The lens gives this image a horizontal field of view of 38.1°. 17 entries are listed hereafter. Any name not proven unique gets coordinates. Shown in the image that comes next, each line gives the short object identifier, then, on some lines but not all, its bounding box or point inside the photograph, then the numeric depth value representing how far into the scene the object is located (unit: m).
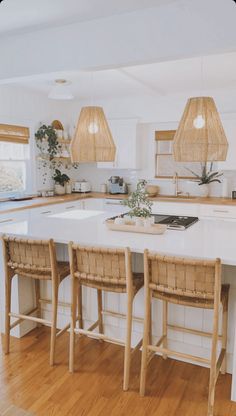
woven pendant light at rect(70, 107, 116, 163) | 2.73
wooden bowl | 5.65
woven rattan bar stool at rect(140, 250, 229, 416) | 1.99
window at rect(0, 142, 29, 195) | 5.03
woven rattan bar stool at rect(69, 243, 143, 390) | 2.24
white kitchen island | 2.27
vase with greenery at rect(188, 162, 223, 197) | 5.38
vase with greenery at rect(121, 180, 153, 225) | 2.80
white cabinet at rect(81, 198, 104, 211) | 5.63
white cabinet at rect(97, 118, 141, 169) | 5.56
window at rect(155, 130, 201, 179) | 5.60
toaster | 6.00
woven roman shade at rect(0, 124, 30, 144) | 4.80
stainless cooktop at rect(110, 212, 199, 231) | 2.83
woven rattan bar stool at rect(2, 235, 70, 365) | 2.49
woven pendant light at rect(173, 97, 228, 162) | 2.40
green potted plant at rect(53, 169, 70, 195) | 5.81
